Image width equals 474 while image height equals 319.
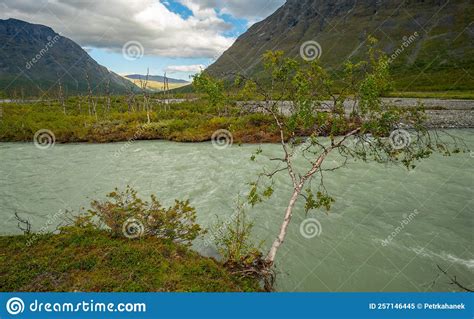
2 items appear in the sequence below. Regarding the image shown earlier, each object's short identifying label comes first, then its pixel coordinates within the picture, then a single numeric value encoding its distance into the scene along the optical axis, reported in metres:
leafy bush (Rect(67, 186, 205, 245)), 11.91
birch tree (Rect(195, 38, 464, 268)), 10.07
